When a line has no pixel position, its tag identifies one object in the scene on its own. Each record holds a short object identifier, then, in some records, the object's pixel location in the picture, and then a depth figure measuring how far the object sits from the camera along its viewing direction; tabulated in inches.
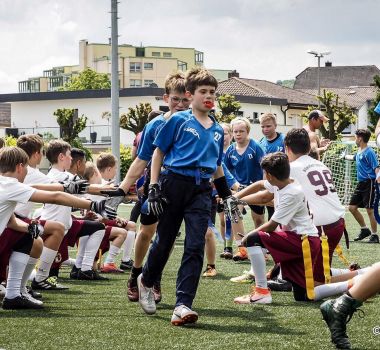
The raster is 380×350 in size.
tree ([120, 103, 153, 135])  1937.7
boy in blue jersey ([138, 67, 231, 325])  276.8
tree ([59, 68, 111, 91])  4136.3
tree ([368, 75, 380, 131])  2072.0
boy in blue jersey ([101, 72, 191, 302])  307.4
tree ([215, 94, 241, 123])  2294.5
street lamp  2518.5
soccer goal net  1150.3
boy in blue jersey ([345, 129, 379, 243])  690.8
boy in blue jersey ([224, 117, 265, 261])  486.0
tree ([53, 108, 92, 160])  2194.9
